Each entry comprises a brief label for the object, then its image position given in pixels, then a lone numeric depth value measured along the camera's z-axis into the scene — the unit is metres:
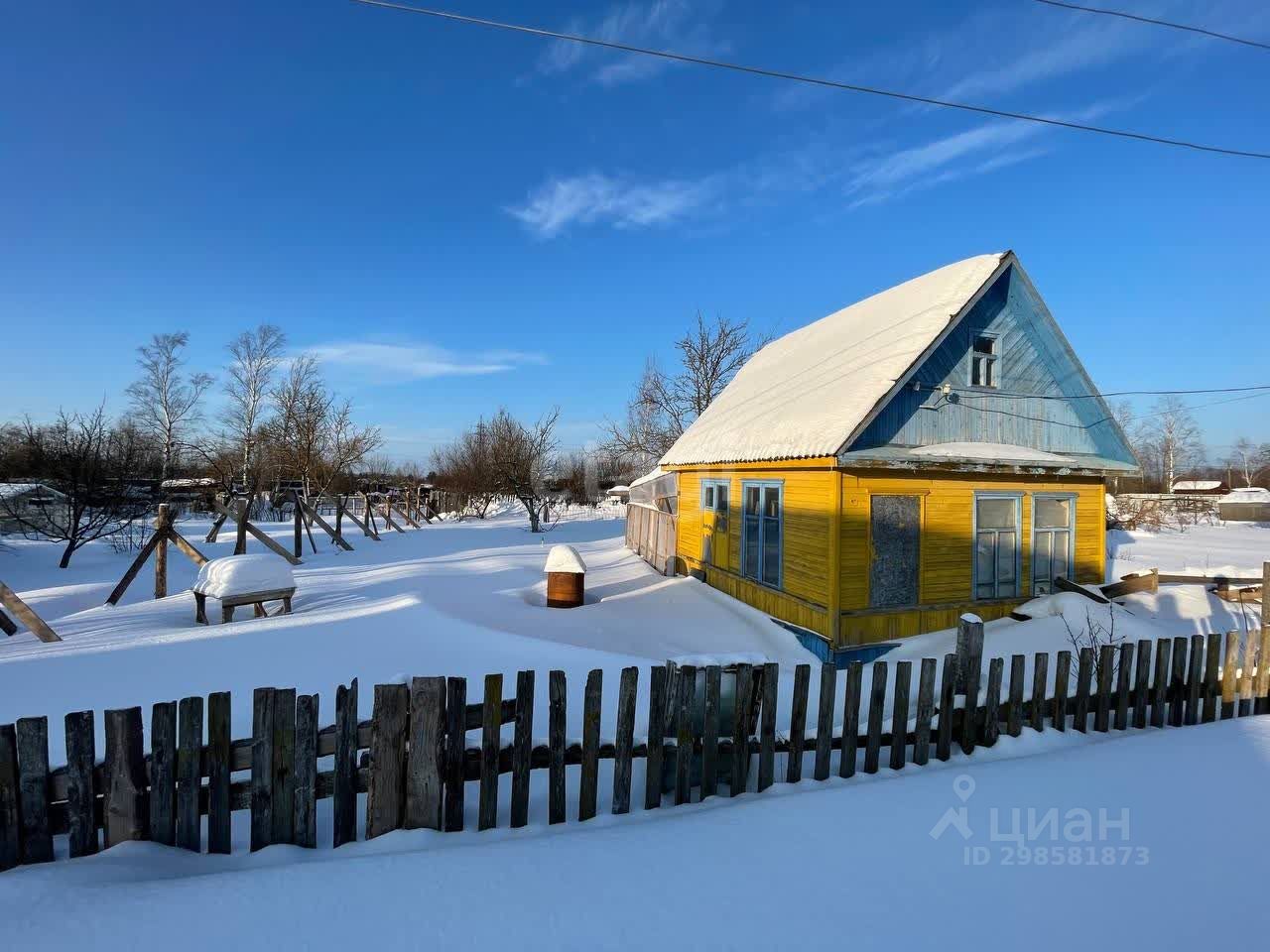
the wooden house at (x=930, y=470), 9.17
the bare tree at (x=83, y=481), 16.05
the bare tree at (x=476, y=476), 38.02
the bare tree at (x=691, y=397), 32.16
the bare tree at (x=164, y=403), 36.19
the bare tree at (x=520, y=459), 31.86
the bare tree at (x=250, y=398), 33.91
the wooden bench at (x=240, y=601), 9.17
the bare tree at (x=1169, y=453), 55.97
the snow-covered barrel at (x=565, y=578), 10.37
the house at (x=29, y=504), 18.80
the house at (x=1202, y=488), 50.89
